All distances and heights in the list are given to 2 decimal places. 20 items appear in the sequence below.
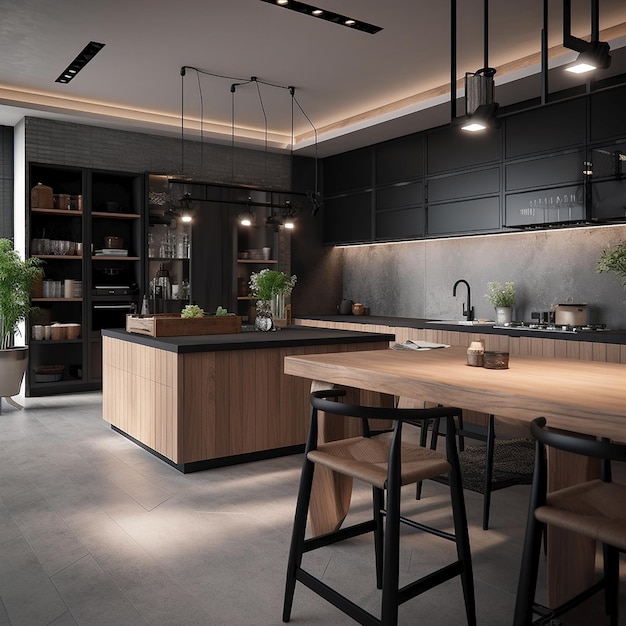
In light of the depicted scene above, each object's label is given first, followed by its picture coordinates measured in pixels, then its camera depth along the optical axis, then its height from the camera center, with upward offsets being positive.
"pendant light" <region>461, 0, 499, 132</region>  2.98 +0.92
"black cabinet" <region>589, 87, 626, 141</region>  4.91 +1.41
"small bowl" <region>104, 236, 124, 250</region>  7.17 +0.59
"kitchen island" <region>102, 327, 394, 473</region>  4.11 -0.68
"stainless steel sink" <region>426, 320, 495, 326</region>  5.93 -0.27
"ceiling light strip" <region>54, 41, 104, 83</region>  5.12 +2.00
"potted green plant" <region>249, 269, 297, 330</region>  5.06 -0.01
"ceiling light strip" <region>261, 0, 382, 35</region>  4.26 +1.95
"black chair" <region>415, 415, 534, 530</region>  3.15 -1.09
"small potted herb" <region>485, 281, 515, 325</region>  6.13 -0.07
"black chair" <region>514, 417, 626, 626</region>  1.62 -0.62
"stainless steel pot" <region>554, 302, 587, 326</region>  5.33 -0.16
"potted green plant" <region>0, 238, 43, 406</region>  5.97 -0.10
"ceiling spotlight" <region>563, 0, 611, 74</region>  2.66 +1.01
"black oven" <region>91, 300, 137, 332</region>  7.22 -0.21
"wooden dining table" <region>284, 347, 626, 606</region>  1.95 -0.34
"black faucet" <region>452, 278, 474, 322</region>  6.49 -0.12
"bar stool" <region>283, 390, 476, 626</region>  2.01 -0.68
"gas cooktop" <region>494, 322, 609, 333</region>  4.95 -0.26
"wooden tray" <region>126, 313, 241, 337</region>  4.57 -0.22
